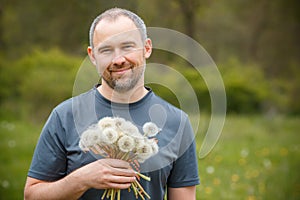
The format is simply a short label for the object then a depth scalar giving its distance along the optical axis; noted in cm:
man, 206
